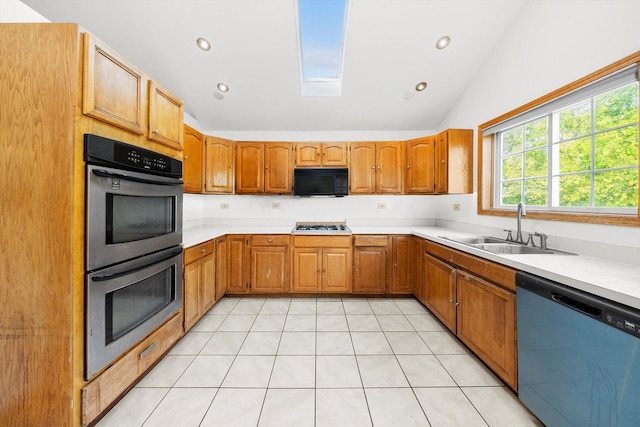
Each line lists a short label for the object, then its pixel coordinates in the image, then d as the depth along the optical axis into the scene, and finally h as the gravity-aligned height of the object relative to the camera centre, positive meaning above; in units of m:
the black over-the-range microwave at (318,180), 3.35 +0.45
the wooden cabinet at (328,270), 3.11 -0.70
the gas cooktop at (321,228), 3.12 -0.19
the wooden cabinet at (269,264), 3.11 -0.63
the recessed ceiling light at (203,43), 2.48 +1.71
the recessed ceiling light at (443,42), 2.48 +1.74
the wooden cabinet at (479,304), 1.52 -0.67
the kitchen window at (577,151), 1.53 +0.49
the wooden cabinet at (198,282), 2.14 -0.65
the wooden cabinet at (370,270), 3.10 -0.70
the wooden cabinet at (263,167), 3.39 +0.63
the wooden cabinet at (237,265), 3.10 -0.65
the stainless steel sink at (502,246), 1.82 -0.26
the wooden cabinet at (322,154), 3.41 +0.82
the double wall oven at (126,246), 1.23 -0.19
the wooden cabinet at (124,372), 1.23 -0.91
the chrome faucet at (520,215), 2.04 +0.00
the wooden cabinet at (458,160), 2.86 +0.63
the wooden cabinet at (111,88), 1.22 +0.69
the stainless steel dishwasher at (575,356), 0.93 -0.62
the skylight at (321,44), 2.49 +1.91
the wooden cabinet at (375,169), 3.40 +0.62
